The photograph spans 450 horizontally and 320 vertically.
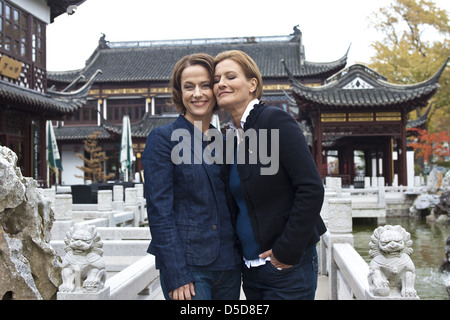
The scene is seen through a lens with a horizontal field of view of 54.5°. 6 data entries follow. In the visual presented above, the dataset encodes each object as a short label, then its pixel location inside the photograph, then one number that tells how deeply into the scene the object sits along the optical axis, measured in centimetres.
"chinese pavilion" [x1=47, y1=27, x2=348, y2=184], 2488
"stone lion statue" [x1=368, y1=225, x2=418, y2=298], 279
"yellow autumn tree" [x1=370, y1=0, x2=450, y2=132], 2308
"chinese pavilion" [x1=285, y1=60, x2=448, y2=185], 1459
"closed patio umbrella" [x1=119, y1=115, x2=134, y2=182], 1483
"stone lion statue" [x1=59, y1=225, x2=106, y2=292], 319
